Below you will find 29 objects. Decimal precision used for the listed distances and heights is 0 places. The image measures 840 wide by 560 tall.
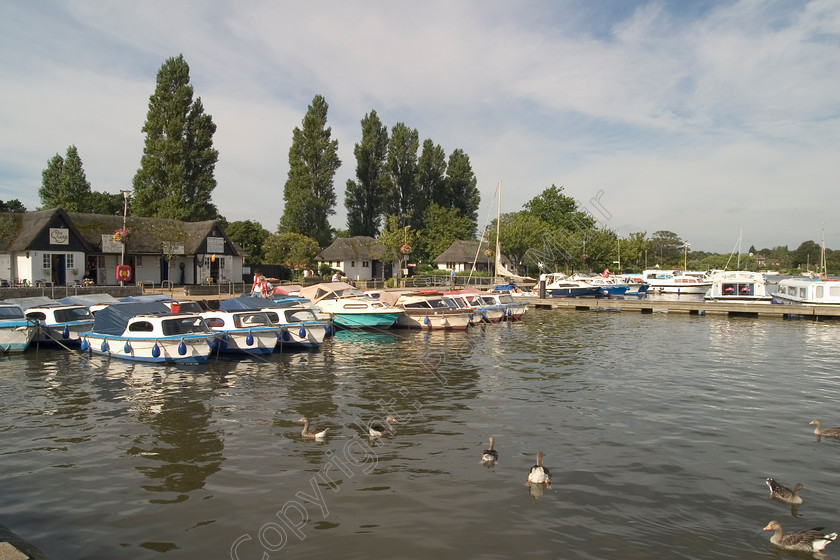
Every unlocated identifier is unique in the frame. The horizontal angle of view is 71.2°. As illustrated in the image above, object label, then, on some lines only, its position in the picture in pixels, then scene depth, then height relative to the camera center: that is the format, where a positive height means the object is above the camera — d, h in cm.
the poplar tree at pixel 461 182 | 10006 +1545
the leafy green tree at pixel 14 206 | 7352 +873
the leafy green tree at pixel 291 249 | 6481 +264
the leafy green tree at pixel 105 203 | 8019 +978
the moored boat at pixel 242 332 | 2569 -258
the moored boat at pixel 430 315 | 3631 -264
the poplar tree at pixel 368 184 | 8788 +1354
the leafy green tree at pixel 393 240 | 6556 +364
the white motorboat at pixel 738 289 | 5241 -164
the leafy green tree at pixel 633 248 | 10525 +441
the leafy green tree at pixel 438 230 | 9356 +682
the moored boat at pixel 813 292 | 4531 -168
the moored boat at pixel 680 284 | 7506 -163
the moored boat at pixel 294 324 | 2794 -244
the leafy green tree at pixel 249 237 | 7541 +467
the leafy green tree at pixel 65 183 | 8046 +1290
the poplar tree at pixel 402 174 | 9006 +1537
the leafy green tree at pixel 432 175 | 9675 +1626
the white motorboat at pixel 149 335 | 2319 -248
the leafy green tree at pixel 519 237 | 8125 +492
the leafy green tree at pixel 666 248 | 15175 +611
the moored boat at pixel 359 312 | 3494 -234
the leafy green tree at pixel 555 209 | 10081 +1115
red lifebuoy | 4269 +5
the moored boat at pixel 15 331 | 2631 -258
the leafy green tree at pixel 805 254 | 16550 +507
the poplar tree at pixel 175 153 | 6481 +1344
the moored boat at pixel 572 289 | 5856 -173
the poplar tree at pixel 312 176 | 7912 +1316
